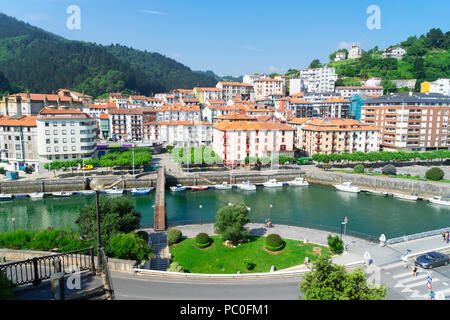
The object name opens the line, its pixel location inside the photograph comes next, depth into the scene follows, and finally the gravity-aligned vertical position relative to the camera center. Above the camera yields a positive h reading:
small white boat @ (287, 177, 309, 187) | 59.00 -12.50
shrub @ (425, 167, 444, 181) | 52.09 -9.74
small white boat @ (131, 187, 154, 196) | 52.74 -12.52
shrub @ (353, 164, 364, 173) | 58.80 -9.99
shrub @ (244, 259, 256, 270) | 23.14 -10.65
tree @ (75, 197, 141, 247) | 22.52 -7.59
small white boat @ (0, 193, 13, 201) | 49.97 -12.65
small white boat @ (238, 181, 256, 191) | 55.78 -12.40
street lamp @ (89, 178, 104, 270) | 10.80 -2.48
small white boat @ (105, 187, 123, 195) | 52.28 -12.43
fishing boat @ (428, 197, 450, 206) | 46.81 -12.66
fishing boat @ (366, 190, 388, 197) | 52.95 -12.98
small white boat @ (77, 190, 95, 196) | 52.34 -12.53
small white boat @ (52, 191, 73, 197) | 51.23 -12.53
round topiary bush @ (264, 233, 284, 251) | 25.36 -10.01
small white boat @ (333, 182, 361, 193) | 54.37 -12.42
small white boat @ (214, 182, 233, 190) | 56.25 -12.46
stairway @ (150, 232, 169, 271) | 22.72 -10.58
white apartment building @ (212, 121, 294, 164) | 65.12 -5.52
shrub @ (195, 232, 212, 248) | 26.34 -10.21
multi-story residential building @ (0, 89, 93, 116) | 74.50 +2.16
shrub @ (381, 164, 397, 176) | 56.25 -9.80
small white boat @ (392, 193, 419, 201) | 49.75 -12.82
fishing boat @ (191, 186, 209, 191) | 55.88 -12.68
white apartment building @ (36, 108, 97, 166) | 57.78 -3.82
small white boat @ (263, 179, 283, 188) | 58.06 -12.49
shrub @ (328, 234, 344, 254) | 24.36 -9.79
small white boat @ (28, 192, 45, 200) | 50.34 -12.60
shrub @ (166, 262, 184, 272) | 20.92 -9.87
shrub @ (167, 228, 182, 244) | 27.06 -10.12
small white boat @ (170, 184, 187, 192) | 54.69 -12.45
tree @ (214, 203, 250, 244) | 26.22 -8.89
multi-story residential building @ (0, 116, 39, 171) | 59.19 -5.17
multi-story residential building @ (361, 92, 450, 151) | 71.88 -2.12
